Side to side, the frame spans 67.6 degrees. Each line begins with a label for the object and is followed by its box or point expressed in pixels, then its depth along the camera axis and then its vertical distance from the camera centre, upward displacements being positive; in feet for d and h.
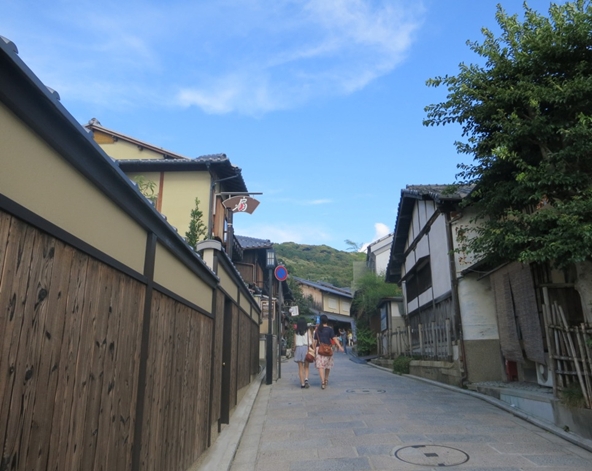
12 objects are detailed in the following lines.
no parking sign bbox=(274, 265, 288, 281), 49.17 +7.89
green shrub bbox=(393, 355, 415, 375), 53.62 -2.44
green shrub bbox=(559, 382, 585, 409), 20.34 -2.42
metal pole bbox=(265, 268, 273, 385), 42.22 -1.52
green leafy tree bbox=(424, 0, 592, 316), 22.70 +11.88
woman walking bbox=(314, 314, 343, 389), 37.70 -0.18
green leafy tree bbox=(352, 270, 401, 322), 93.25 +10.91
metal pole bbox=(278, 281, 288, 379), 48.03 +2.17
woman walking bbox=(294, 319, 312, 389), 39.14 -0.27
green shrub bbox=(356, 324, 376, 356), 96.89 +0.75
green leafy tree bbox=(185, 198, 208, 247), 49.70 +13.17
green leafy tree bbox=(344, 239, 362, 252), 217.97 +48.44
